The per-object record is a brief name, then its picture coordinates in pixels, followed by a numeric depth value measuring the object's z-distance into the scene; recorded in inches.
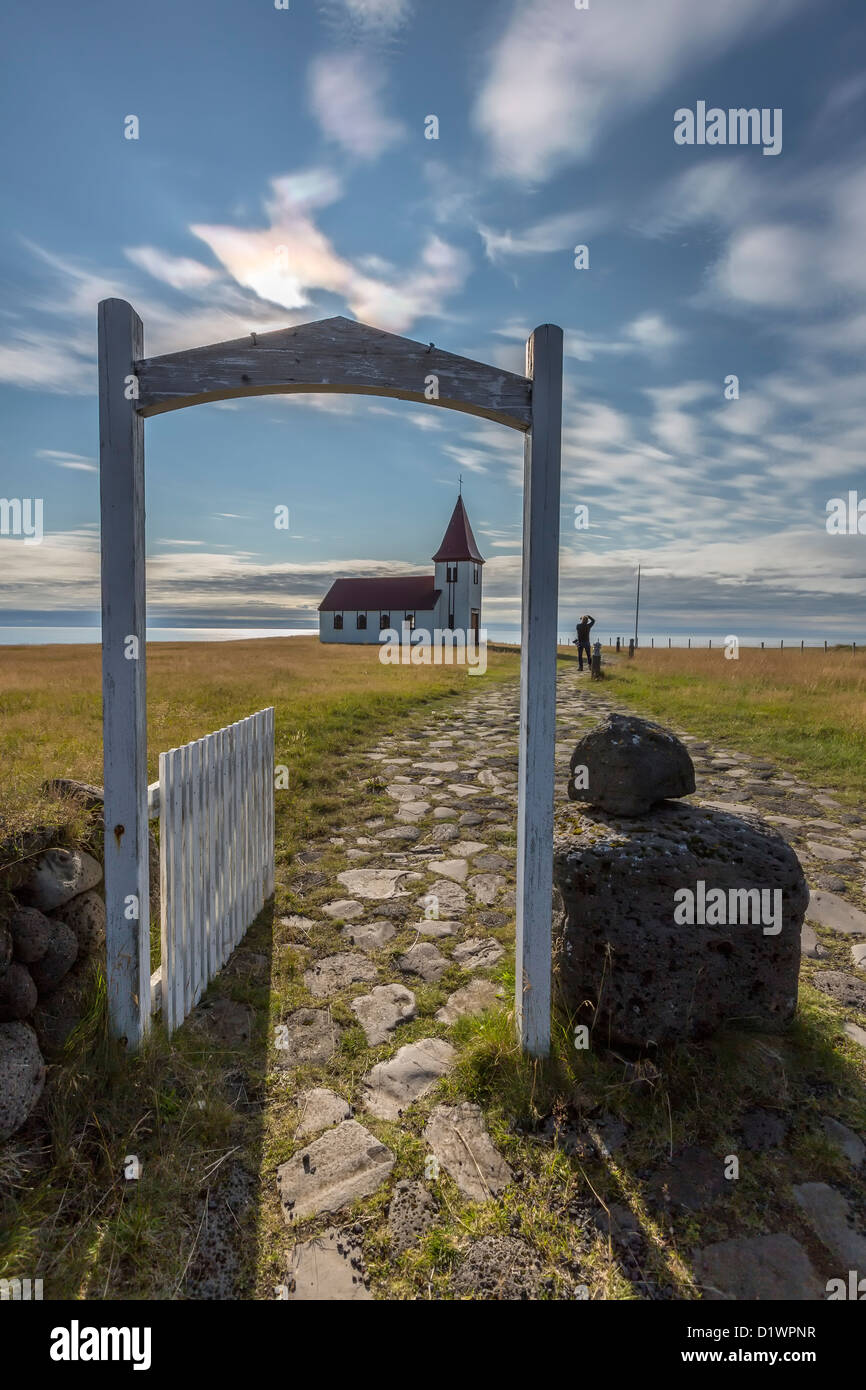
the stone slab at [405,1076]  114.2
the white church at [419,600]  1889.8
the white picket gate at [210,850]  127.4
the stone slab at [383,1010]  134.2
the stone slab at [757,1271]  81.9
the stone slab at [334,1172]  94.6
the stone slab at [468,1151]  97.2
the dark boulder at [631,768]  135.4
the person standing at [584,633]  932.0
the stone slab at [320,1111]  108.9
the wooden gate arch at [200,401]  112.0
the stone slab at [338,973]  150.4
